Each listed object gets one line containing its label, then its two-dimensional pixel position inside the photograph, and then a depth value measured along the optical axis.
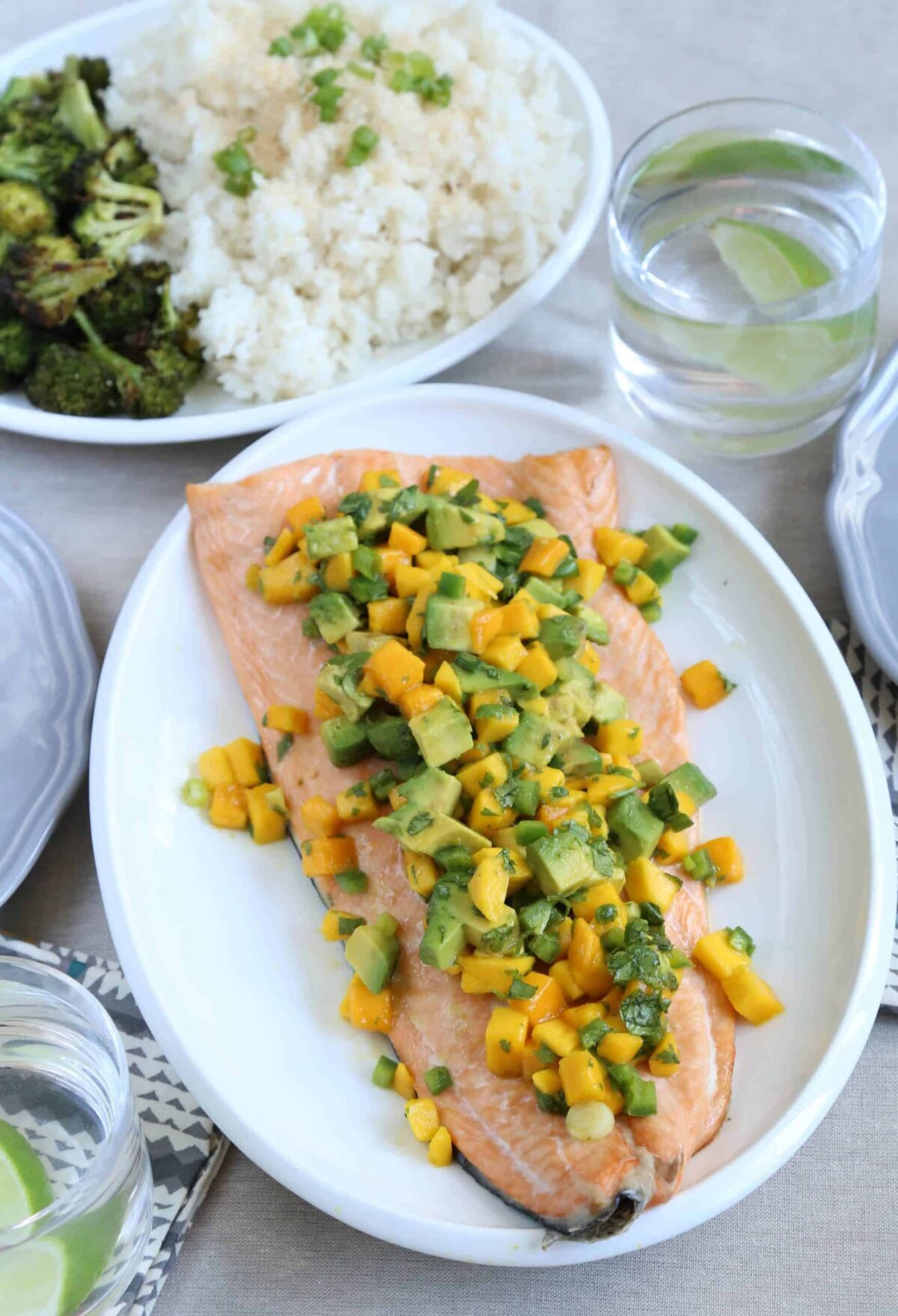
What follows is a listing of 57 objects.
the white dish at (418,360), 0.79
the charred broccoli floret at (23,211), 0.81
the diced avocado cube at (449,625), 0.70
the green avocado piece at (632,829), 0.69
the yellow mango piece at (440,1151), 0.67
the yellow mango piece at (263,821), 0.72
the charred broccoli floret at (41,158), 0.82
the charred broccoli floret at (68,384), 0.80
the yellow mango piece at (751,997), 0.69
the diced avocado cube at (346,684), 0.71
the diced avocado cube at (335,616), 0.72
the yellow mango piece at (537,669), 0.71
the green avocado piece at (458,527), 0.73
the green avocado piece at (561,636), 0.72
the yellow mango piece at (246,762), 0.73
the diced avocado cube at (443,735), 0.69
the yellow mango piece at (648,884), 0.69
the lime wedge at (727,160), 0.81
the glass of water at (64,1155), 0.64
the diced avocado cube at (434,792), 0.68
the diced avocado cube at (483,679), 0.70
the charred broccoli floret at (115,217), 0.82
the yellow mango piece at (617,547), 0.76
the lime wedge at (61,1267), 0.64
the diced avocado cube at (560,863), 0.67
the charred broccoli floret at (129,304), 0.81
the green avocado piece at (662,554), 0.76
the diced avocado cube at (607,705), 0.72
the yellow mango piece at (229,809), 0.72
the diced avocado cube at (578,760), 0.70
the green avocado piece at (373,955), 0.69
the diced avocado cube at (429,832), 0.68
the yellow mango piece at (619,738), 0.71
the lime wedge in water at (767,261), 0.79
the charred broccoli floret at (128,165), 0.83
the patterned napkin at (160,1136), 0.67
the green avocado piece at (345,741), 0.71
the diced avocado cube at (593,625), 0.74
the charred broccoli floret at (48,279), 0.81
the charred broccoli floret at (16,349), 0.80
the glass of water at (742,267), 0.77
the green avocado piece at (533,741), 0.69
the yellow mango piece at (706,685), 0.74
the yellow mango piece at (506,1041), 0.67
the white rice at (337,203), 0.81
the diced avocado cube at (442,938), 0.67
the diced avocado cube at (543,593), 0.73
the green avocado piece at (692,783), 0.71
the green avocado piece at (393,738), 0.70
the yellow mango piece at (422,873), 0.68
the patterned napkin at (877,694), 0.74
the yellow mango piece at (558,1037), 0.66
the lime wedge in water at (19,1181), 0.66
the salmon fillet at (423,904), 0.65
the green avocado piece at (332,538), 0.73
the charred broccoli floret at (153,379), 0.80
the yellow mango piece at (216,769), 0.73
